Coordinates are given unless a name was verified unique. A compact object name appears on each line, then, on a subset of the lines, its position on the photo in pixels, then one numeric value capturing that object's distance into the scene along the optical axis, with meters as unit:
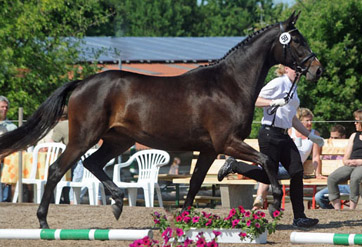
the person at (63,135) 25.67
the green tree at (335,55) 39.12
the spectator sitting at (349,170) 21.18
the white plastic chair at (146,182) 23.75
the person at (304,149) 20.59
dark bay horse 15.26
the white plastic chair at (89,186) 23.83
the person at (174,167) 36.91
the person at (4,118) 23.05
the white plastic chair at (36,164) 24.24
